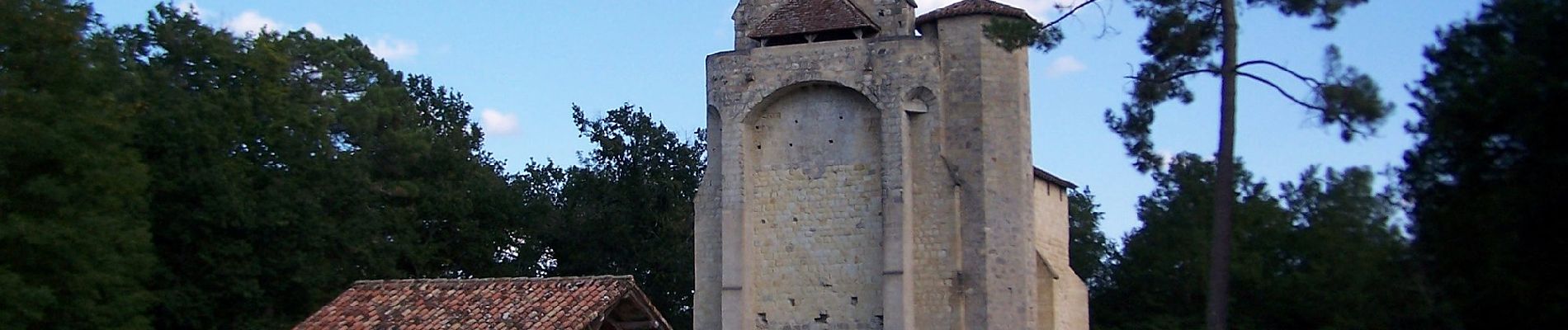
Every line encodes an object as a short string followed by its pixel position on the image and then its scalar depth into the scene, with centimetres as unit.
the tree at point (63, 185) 2581
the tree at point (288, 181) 3281
